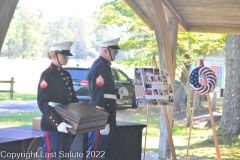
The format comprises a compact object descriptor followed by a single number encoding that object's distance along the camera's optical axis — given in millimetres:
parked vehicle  10281
